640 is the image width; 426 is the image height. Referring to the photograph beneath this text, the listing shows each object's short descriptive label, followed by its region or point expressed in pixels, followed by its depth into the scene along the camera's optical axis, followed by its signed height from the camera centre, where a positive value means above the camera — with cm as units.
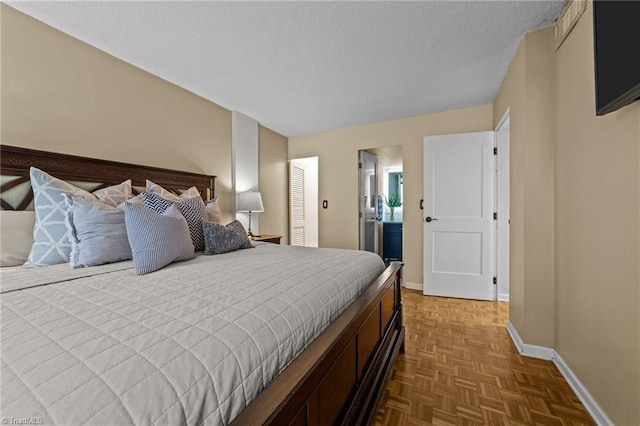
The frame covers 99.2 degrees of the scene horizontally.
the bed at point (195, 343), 49 -31
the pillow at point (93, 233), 145 -11
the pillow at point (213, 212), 227 +1
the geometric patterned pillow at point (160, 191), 214 +17
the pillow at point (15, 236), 151 -13
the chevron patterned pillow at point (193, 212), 185 +1
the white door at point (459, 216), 317 -2
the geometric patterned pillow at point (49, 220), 151 -4
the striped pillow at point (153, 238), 134 -13
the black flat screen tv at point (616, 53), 99 +65
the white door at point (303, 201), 470 +22
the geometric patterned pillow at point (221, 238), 195 -19
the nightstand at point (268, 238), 329 -31
